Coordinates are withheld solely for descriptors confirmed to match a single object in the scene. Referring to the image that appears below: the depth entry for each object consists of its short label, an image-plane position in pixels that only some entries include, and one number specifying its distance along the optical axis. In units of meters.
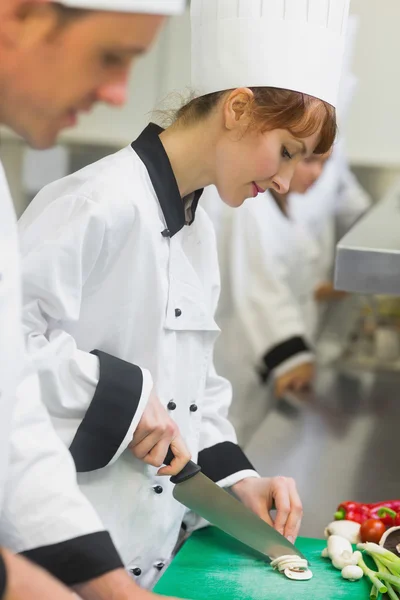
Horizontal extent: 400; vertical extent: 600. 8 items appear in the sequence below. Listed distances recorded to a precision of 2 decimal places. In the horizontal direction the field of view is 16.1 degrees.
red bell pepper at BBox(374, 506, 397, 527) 2.39
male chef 1.62
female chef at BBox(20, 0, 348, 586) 2.05
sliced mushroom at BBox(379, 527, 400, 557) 2.27
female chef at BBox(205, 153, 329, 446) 3.84
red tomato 2.31
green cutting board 2.10
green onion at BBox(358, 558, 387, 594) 2.12
